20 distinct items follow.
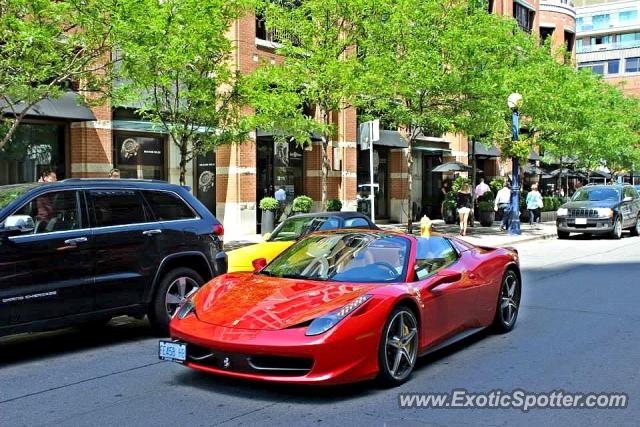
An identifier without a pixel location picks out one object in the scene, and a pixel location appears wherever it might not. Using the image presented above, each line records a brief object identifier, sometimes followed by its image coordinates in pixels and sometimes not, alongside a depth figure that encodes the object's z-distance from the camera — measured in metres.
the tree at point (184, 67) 11.40
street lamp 21.20
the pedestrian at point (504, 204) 24.86
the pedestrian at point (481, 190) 27.23
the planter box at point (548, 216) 31.01
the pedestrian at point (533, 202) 27.27
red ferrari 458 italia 4.95
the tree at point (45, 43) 9.98
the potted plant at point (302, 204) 20.56
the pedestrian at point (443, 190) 30.52
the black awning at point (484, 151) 35.03
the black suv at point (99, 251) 6.31
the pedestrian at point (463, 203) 21.91
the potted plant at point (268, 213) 20.47
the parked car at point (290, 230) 10.50
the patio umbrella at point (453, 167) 29.41
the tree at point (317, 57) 16.11
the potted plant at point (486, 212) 25.97
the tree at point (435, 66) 18.19
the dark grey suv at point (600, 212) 21.11
